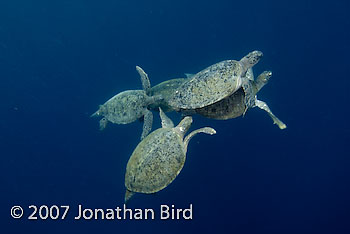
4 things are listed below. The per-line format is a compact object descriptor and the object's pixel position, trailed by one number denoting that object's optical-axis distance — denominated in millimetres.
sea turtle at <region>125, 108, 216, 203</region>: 3379
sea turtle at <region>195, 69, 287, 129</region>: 3998
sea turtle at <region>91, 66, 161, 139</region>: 5480
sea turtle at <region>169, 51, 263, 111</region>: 3689
